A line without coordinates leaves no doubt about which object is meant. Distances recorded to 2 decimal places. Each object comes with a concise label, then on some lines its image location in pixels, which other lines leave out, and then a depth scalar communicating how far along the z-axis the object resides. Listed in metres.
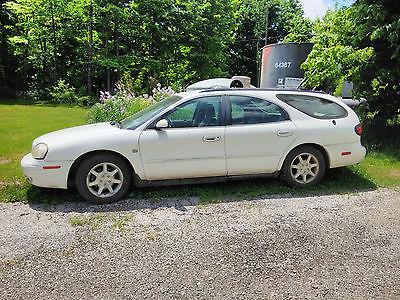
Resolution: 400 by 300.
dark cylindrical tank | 10.85
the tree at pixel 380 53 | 6.47
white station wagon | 4.28
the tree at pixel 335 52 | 7.12
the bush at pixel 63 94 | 21.61
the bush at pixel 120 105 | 8.65
